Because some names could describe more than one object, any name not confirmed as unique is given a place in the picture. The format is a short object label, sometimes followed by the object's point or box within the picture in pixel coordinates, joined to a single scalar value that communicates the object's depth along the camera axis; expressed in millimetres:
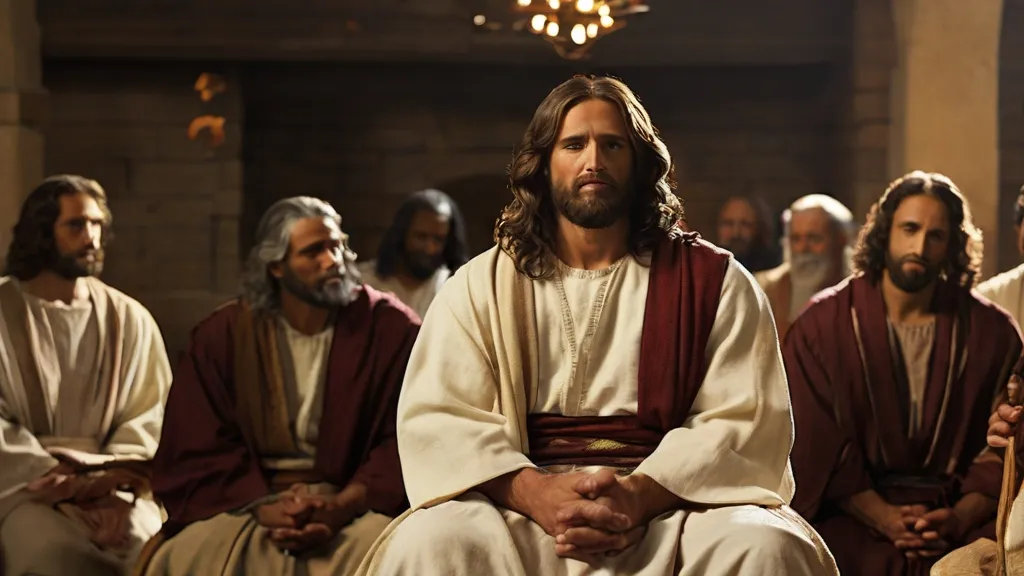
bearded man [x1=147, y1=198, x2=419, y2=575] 5570
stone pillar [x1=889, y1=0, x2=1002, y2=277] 9359
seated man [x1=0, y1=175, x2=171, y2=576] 6102
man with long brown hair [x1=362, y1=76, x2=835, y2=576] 4098
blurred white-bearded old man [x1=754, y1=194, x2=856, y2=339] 8070
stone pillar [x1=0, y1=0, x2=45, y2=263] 8906
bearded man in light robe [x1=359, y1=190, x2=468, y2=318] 8352
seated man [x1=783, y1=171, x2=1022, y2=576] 5500
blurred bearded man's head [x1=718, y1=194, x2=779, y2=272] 9125
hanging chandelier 7562
